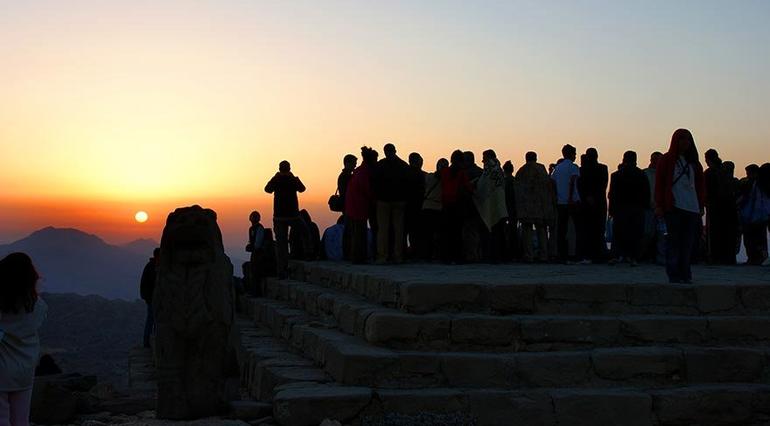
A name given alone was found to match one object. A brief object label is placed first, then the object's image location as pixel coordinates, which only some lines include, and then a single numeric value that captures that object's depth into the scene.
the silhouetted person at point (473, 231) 14.95
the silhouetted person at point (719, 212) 14.91
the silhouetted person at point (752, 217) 15.05
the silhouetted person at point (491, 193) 14.46
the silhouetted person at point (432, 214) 14.73
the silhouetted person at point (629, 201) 13.80
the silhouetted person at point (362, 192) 13.96
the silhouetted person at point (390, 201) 13.47
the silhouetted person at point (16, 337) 6.65
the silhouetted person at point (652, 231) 15.06
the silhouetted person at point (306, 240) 17.02
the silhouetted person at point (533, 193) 14.84
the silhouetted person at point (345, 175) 15.36
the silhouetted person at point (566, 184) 14.72
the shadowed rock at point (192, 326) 8.07
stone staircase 8.16
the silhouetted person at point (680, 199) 10.19
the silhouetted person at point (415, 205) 13.76
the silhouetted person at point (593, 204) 14.31
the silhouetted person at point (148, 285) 16.84
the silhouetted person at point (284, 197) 15.16
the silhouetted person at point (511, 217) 15.09
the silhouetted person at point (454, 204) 14.34
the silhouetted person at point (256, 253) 17.59
